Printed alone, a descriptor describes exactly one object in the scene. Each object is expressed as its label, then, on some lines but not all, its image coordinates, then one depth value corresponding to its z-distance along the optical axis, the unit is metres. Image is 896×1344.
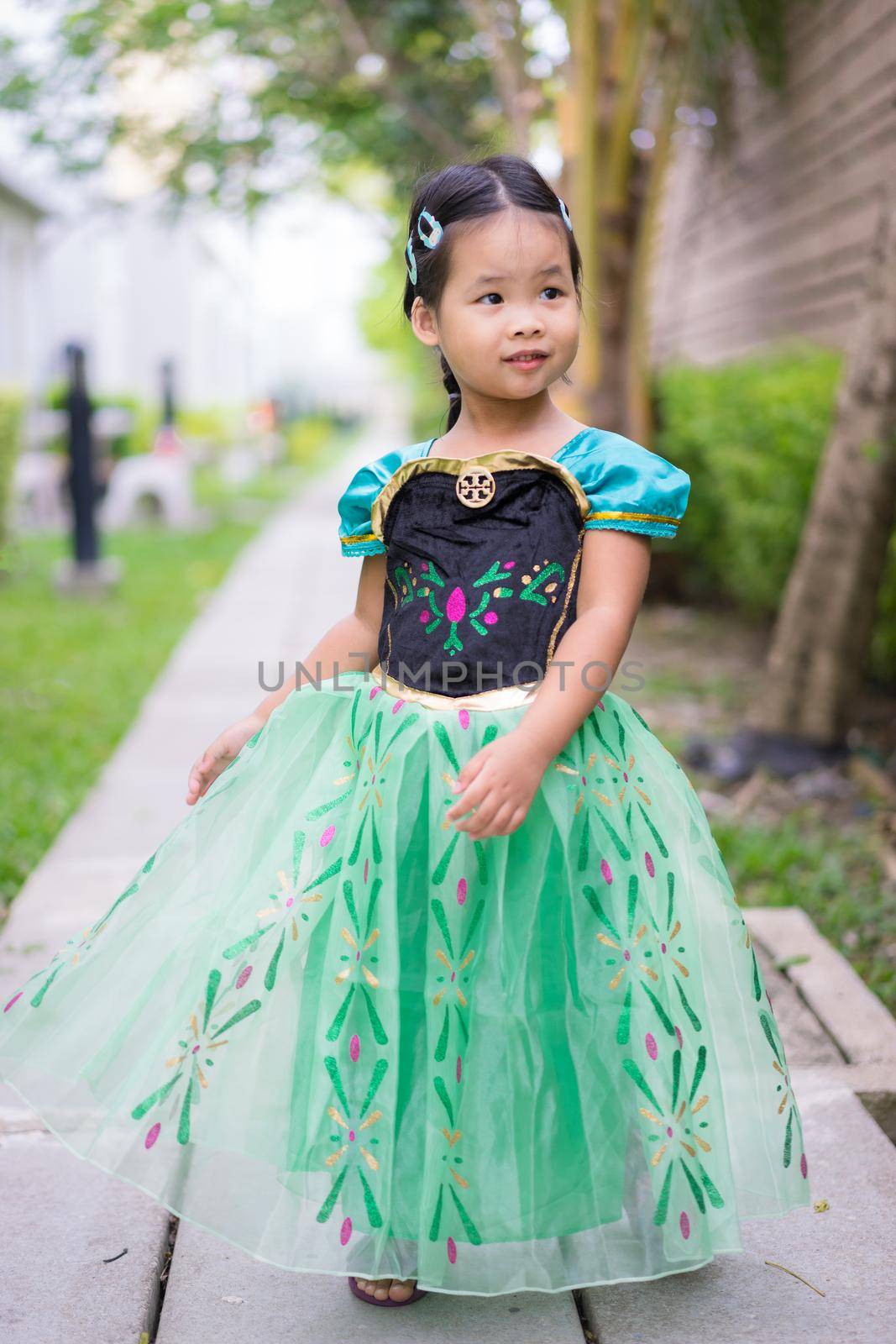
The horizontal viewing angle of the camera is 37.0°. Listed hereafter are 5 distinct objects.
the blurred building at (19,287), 20.03
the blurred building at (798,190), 5.91
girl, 1.78
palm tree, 6.75
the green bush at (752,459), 5.48
